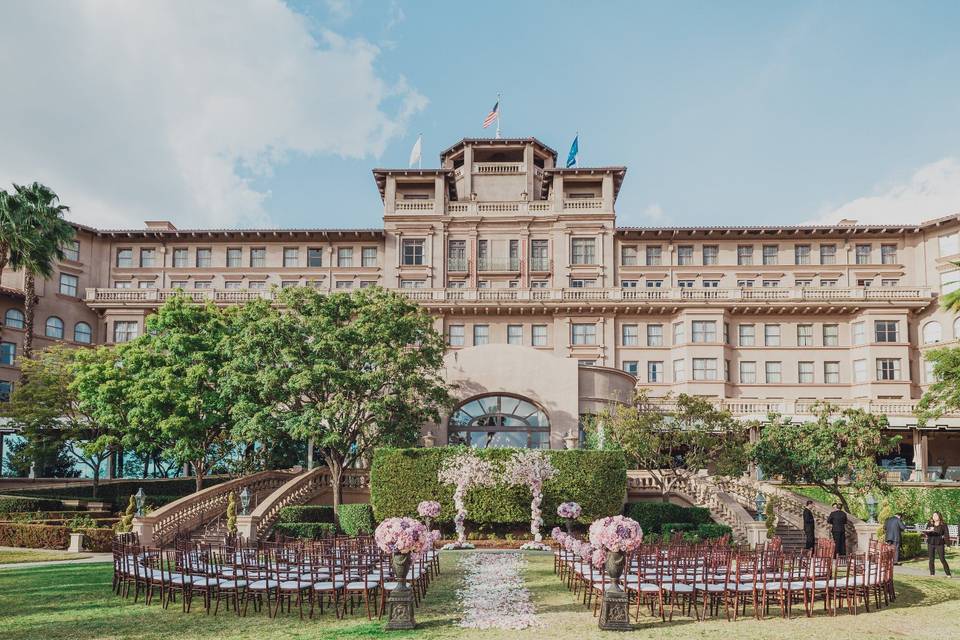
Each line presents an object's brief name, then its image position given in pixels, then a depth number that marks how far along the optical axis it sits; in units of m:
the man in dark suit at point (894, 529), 24.83
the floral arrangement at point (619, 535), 14.73
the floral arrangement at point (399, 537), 14.75
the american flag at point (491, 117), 60.28
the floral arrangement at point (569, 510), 28.53
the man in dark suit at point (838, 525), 23.48
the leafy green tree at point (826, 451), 30.02
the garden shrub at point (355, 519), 30.95
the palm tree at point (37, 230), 44.44
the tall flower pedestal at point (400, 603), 14.54
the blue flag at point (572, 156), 61.84
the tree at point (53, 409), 41.84
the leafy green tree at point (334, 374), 32.72
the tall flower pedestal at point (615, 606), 14.56
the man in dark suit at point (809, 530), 26.02
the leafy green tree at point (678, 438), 33.41
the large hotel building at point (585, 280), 55.75
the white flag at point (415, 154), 61.14
